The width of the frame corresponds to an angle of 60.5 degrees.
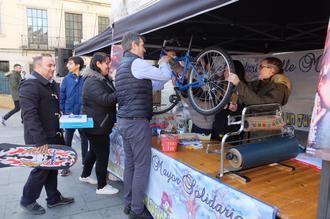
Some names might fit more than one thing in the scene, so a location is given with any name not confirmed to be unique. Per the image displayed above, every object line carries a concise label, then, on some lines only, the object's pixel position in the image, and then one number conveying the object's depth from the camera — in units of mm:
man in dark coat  2547
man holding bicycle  2369
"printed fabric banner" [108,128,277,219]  1527
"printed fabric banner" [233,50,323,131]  4012
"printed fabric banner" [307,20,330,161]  998
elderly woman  2078
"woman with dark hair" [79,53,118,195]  2809
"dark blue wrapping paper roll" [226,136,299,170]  1776
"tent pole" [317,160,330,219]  1112
